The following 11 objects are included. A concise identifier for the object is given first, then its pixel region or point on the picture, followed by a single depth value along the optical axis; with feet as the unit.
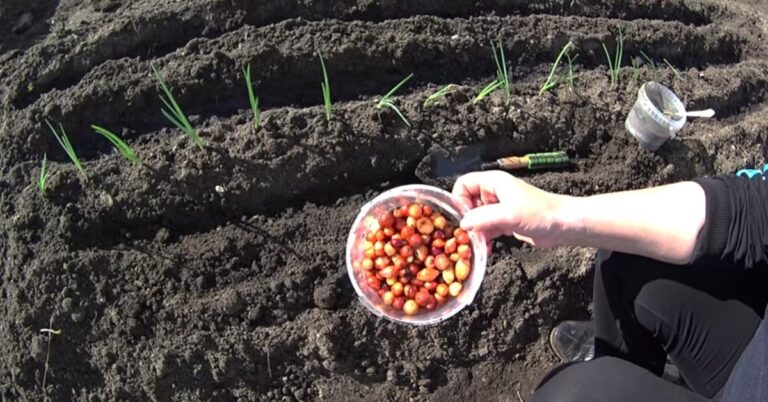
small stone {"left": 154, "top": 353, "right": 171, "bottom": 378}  5.71
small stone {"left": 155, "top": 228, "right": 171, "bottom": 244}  6.07
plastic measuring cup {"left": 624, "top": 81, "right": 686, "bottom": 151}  6.67
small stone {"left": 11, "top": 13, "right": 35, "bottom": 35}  6.85
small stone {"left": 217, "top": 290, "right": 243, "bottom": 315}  5.88
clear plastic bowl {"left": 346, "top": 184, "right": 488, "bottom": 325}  5.27
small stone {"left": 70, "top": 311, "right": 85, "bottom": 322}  5.73
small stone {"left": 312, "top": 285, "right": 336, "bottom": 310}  5.96
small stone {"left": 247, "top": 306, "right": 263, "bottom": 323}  5.92
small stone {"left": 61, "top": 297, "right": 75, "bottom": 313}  5.70
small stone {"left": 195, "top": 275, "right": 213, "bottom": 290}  5.95
